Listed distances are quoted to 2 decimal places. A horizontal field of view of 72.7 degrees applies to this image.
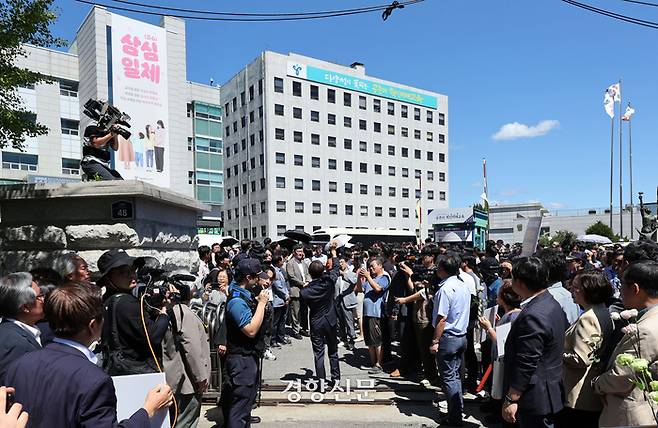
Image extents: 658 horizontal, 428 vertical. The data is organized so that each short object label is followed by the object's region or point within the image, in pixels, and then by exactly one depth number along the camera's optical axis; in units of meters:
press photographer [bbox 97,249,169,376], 3.43
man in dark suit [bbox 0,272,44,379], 2.81
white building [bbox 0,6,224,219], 35.16
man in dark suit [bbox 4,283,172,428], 1.86
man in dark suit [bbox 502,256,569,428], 3.42
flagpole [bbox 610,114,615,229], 39.43
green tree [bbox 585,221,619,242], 44.73
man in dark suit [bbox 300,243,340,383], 6.61
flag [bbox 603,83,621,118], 35.13
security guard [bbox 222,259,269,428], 4.45
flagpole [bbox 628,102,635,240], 41.10
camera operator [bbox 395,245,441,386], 6.89
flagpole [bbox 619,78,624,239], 40.09
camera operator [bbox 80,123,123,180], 5.68
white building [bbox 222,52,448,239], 51.72
